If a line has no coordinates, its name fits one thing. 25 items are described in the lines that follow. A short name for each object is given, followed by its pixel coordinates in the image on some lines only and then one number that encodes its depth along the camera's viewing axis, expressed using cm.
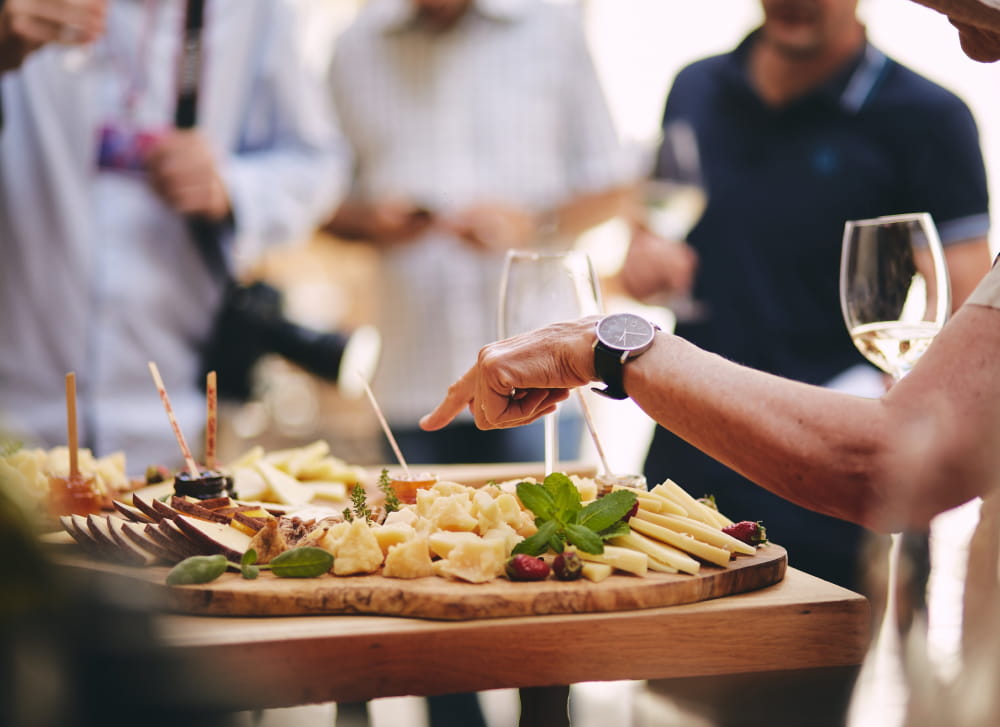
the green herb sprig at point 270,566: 122
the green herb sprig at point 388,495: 152
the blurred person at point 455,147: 325
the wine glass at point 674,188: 218
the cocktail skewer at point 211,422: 168
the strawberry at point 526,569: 121
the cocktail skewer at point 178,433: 159
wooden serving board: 115
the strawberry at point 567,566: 121
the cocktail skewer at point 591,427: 162
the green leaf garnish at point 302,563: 125
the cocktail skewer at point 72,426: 154
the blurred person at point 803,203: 237
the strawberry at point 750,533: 141
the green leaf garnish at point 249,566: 125
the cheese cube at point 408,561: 124
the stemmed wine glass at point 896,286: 150
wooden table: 109
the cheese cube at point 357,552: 126
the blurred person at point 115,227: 265
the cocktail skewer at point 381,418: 165
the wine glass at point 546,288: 159
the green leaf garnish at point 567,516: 127
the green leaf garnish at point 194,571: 121
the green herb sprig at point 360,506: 143
